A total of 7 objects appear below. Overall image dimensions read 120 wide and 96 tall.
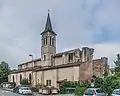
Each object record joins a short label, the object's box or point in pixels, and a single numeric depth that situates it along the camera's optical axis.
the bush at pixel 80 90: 17.44
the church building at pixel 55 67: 21.61
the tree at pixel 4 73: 39.46
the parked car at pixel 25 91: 20.01
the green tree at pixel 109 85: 16.13
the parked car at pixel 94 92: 11.60
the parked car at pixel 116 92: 11.70
